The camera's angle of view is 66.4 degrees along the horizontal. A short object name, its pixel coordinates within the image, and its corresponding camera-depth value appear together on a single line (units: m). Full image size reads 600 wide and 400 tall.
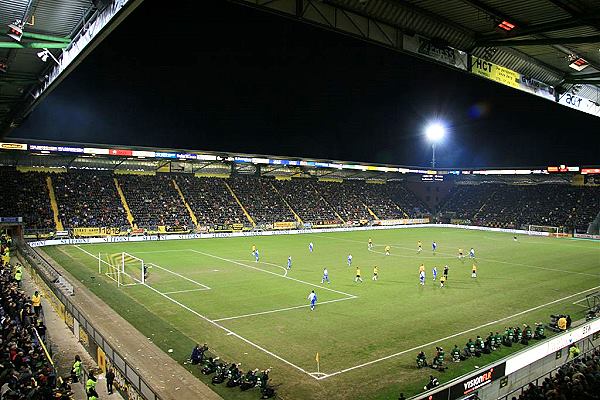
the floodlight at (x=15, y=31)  12.98
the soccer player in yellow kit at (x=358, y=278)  34.88
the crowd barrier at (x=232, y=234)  52.34
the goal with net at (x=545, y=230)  77.38
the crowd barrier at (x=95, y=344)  14.07
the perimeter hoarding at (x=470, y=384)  14.59
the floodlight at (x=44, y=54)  16.16
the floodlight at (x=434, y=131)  87.06
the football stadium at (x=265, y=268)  13.74
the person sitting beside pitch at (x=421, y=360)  18.95
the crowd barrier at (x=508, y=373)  14.95
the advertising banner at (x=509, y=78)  16.88
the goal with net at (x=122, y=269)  33.34
